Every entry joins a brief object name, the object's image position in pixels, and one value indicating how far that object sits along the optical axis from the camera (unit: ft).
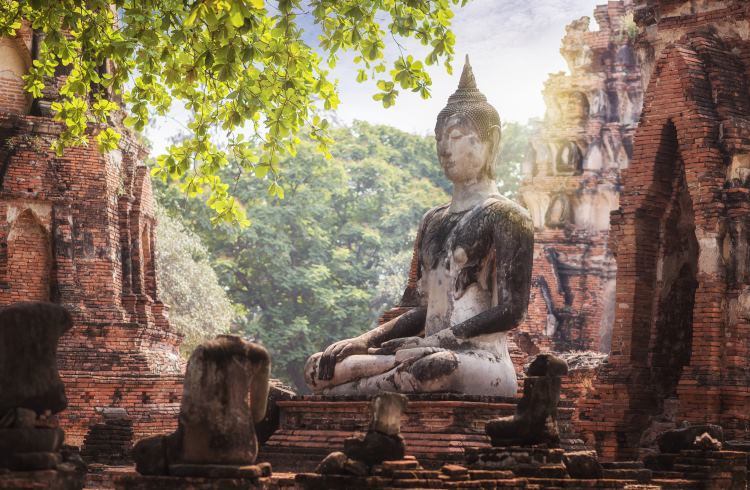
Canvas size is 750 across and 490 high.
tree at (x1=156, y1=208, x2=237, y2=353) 112.47
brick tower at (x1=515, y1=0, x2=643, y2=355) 116.26
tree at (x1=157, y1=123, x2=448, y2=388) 150.51
